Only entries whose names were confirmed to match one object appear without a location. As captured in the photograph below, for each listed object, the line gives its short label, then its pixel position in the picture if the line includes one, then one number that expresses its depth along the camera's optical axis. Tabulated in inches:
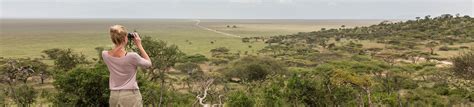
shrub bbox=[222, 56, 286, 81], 1504.7
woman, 225.1
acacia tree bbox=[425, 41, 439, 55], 2567.9
